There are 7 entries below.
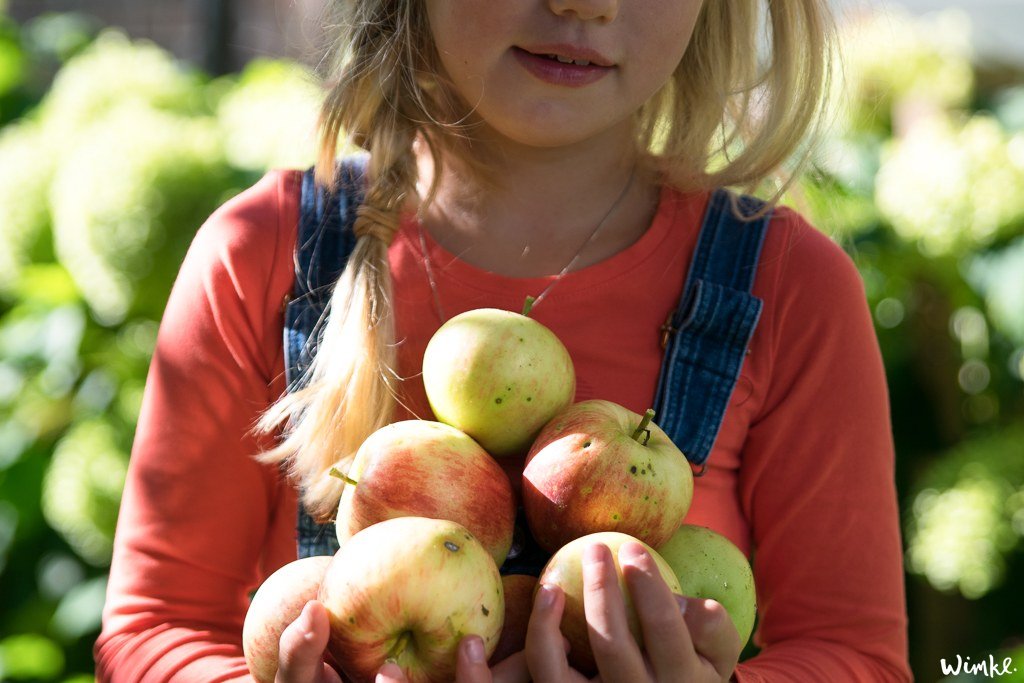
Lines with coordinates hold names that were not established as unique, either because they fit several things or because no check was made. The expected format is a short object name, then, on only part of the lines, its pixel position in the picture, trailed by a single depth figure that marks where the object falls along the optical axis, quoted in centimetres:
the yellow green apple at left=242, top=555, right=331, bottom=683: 75
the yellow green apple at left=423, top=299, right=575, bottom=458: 77
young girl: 86
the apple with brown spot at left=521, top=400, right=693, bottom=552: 74
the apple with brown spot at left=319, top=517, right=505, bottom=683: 70
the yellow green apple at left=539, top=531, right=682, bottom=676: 72
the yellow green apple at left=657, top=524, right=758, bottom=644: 76
